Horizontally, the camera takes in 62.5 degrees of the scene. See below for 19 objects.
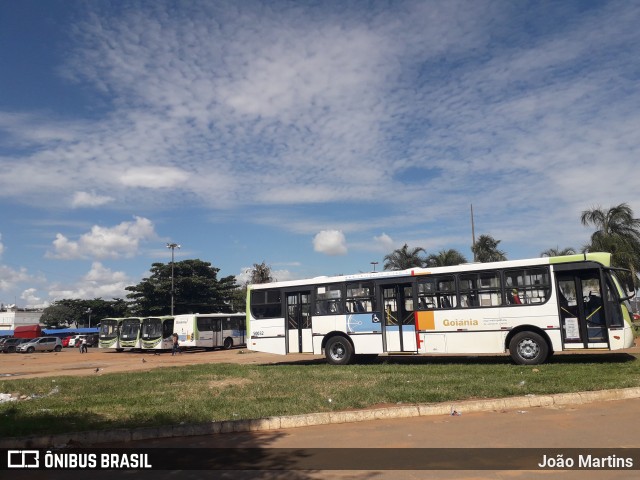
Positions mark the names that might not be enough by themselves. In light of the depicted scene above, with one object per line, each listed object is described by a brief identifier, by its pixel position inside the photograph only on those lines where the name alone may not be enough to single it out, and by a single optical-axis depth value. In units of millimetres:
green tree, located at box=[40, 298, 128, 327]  86812
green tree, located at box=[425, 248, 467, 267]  42553
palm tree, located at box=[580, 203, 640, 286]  29072
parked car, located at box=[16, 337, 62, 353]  48344
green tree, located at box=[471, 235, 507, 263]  41062
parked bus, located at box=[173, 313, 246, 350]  36625
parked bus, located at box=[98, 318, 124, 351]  41734
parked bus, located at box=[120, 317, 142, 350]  39688
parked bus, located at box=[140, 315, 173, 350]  38062
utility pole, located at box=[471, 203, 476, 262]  41672
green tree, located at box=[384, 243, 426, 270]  45575
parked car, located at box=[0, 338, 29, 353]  50447
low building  104375
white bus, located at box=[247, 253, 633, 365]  14281
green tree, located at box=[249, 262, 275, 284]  64062
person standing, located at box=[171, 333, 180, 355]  34450
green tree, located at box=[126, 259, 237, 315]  66500
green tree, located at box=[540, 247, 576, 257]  35644
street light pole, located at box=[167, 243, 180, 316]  65875
